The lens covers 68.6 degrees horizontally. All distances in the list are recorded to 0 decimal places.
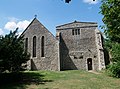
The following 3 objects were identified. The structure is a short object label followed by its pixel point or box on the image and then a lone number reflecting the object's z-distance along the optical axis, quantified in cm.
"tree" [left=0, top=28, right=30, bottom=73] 708
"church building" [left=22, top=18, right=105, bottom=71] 1447
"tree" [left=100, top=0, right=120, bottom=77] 488
